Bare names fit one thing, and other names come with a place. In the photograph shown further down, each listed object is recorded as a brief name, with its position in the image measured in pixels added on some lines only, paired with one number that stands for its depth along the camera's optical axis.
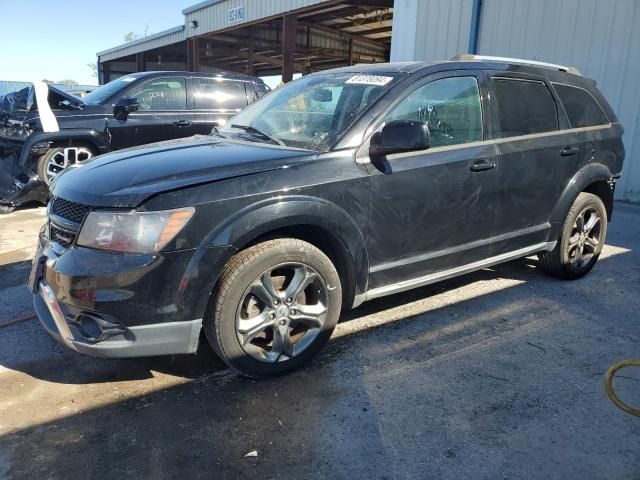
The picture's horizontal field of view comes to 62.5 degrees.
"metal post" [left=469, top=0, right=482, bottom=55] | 9.43
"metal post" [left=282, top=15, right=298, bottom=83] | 14.82
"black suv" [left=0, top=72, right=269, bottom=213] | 6.91
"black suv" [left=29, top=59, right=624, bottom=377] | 2.50
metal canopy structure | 15.02
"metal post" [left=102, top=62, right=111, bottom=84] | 33.19
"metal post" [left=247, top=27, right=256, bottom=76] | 21.52
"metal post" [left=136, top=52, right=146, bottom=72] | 28.48
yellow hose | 2.34
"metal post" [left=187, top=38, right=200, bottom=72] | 21.27
